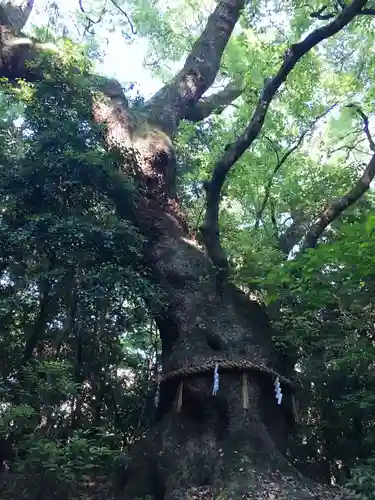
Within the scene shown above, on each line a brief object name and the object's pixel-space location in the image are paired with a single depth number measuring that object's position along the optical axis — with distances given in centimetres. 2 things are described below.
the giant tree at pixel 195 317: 543
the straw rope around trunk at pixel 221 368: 587
